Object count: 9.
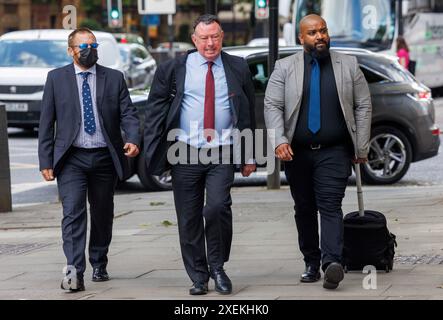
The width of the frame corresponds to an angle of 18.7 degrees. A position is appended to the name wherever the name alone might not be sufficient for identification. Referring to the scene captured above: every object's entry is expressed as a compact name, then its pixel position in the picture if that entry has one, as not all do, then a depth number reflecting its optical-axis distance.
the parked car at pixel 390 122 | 15.93
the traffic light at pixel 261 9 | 19.44
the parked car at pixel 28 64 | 23.55
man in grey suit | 8.55
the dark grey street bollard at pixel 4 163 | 14.16
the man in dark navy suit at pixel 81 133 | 8.91
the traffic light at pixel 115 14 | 32.19
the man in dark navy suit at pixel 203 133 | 8.46
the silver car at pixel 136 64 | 30.35
